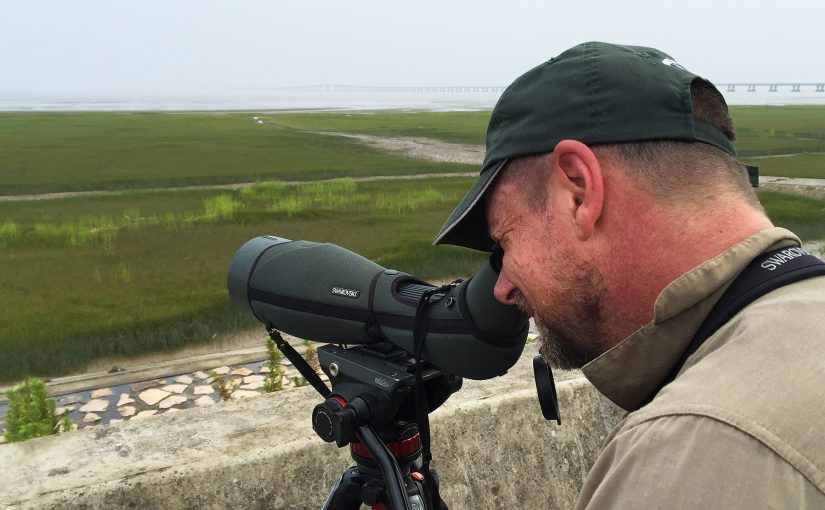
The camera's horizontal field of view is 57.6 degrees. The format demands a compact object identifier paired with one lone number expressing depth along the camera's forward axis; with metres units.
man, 0.69
